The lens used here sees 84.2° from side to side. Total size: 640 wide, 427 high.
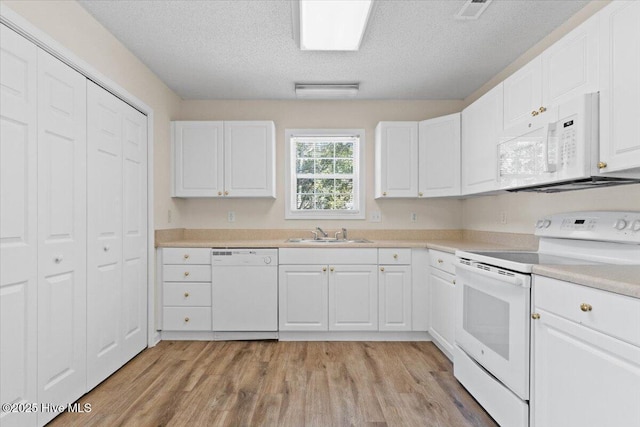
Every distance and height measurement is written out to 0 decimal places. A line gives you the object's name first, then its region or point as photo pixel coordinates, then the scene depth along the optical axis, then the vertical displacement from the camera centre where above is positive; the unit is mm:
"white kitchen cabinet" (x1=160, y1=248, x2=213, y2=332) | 3312 -745
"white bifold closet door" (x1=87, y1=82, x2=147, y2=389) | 2373 -178
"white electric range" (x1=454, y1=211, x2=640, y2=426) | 1762 -483
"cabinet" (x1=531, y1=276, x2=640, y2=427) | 1191 -558
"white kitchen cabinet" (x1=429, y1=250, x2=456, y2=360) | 2834 -757
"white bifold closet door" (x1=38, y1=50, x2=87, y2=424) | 1917 -130
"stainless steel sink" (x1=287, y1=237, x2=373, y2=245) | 3681 -313
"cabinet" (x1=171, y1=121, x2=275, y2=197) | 3664 +547
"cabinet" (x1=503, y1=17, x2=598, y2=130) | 1772 +781
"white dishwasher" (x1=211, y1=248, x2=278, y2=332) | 3309 -743
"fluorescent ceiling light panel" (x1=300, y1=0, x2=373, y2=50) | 2139 +1251
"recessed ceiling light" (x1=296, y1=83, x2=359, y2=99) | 3518 +1217
